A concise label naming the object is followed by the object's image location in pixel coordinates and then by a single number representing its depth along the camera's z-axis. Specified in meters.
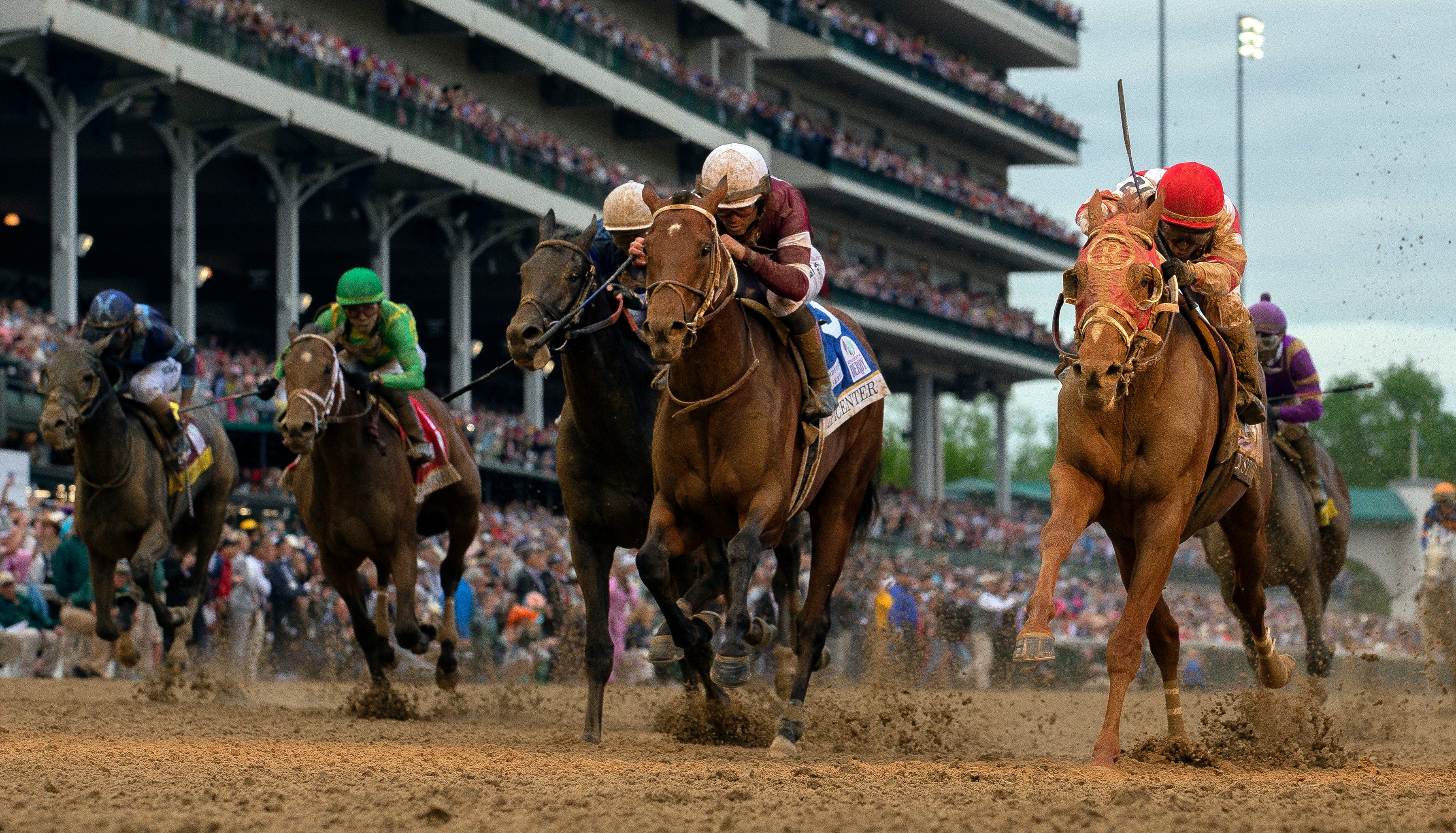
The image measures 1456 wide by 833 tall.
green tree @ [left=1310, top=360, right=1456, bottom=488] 59.31
